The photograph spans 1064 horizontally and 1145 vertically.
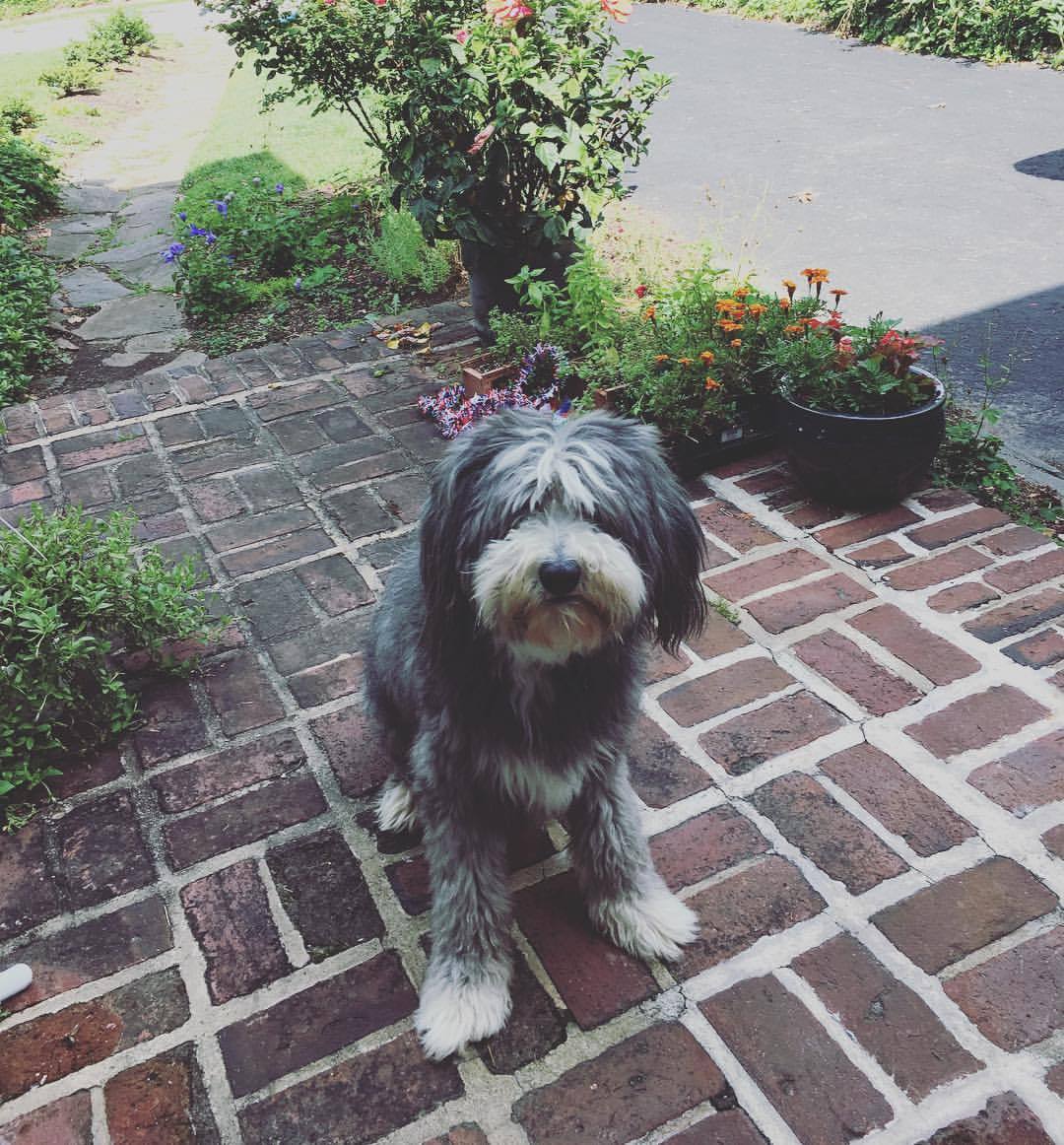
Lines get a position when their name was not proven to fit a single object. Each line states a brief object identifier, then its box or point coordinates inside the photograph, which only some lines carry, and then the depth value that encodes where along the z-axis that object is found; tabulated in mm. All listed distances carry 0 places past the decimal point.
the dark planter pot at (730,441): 3879
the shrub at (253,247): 5738
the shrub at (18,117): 9328
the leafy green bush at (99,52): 11680
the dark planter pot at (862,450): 3383
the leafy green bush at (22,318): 5029
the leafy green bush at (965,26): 9906
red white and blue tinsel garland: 4211
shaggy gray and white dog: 1671
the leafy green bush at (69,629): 2605
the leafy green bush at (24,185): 7363
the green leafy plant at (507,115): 4344
